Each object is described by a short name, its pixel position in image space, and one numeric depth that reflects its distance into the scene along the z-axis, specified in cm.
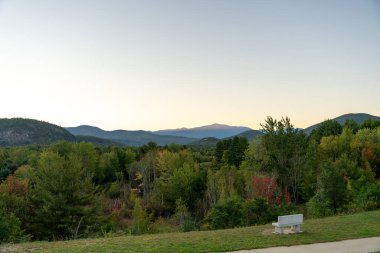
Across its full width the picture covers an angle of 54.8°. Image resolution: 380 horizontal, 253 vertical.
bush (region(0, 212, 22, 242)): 1954
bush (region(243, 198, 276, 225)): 2416
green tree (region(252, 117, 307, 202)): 4494
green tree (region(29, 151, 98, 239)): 2661
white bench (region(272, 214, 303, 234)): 1342
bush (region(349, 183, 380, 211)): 2109
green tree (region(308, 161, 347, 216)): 2469
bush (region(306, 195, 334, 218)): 2347
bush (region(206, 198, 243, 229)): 2364
